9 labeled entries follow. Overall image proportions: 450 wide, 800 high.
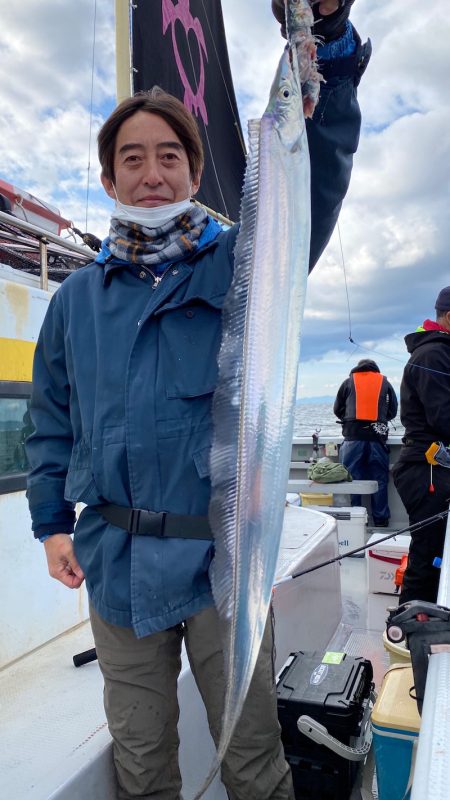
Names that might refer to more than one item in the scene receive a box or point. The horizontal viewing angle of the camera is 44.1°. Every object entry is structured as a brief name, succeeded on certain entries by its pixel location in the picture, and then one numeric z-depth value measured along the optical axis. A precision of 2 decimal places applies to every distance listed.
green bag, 7.90
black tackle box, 2.47
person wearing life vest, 8.91
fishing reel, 1.99
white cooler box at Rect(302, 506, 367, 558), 6.48
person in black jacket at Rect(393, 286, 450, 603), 4.30
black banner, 5.80
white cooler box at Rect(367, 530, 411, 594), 4.89
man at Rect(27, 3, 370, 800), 1.55
